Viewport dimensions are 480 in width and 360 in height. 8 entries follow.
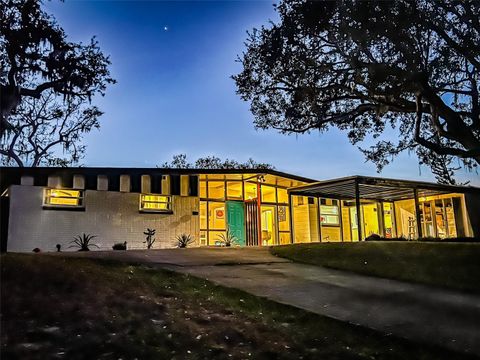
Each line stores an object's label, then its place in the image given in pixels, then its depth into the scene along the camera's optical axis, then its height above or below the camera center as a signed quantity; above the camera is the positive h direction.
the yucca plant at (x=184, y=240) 16.81 +0.33
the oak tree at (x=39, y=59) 9.54 +4.75
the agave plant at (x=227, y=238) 18.78 +0.42
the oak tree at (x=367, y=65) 9.52 +4.62
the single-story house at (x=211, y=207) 14.83 +1.73
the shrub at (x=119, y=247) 14.66 +0.10
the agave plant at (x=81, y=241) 14.73 +0.35
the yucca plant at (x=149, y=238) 16.17 +0.43
